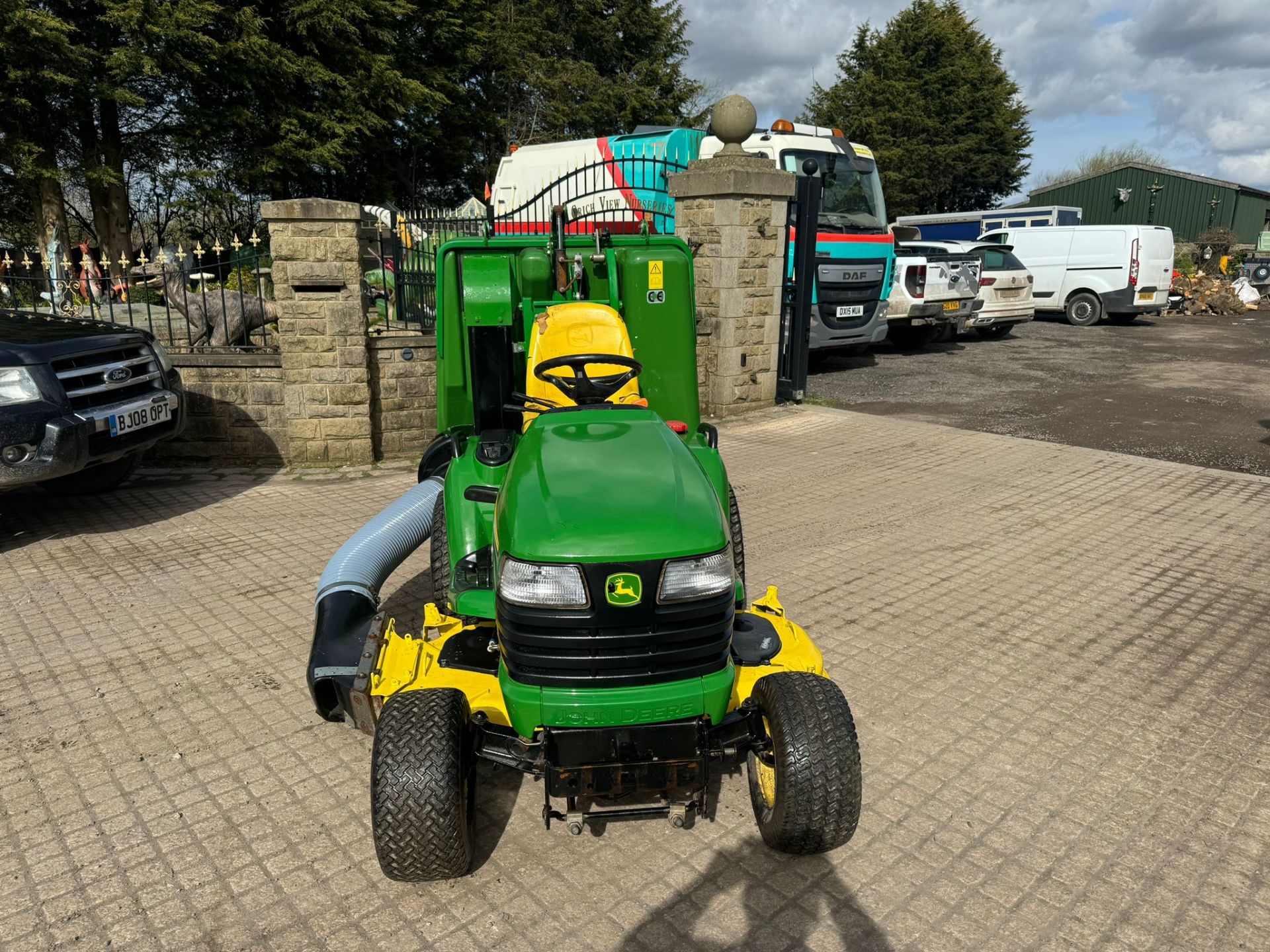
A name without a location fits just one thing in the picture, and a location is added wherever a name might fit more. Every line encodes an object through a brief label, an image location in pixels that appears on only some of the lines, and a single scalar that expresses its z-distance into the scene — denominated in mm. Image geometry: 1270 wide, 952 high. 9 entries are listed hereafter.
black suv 5895
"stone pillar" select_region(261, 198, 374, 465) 7805
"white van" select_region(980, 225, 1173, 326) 19391
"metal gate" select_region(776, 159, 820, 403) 10891
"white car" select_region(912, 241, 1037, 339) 16781
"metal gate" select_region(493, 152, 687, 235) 12195
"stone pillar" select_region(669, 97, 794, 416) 9891
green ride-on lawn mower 2682
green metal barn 40594
